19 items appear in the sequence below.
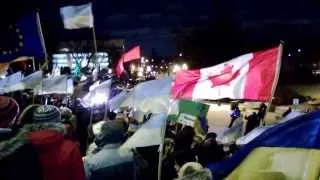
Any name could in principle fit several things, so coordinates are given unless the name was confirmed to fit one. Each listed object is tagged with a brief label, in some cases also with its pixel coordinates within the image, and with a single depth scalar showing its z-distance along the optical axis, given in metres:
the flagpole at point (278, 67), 5.38
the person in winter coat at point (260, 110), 10.75
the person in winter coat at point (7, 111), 3.31
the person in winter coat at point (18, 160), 1.93
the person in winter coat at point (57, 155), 2.15
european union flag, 9.02
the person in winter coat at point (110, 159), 3.75
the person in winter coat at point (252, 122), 9.38
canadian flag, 5.43
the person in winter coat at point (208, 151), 6.65
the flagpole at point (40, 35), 9.01
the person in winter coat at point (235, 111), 12.92
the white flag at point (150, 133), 4.33
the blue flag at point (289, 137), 2.72
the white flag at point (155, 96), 4.97
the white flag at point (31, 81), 8.72
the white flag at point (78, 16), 9.60
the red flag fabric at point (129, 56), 11.68
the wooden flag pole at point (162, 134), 4.25
